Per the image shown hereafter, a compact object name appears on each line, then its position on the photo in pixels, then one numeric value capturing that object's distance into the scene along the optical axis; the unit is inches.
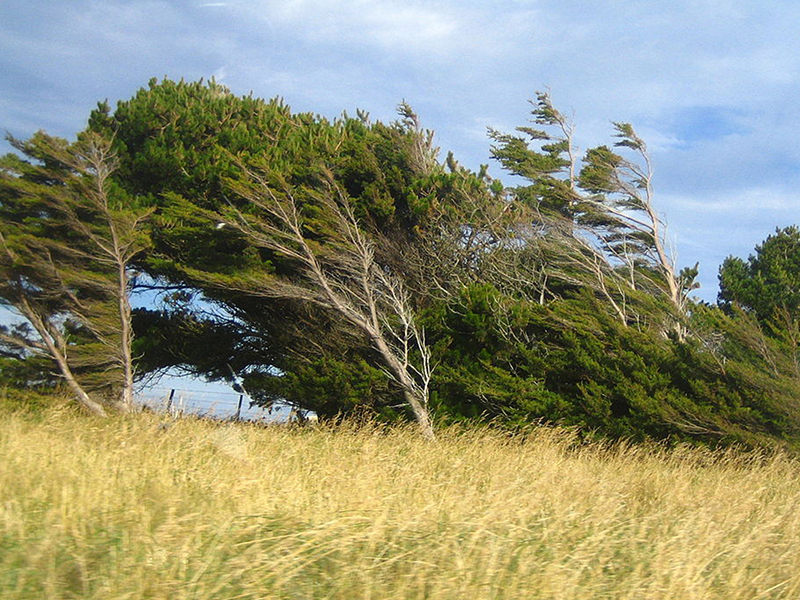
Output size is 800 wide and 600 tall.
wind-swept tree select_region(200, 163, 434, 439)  669.3
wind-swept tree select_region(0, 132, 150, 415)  659.4
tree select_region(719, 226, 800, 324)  658.8
